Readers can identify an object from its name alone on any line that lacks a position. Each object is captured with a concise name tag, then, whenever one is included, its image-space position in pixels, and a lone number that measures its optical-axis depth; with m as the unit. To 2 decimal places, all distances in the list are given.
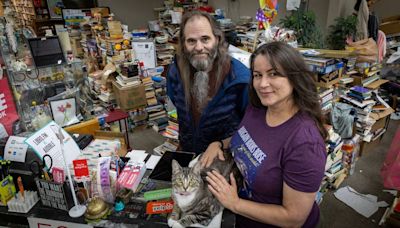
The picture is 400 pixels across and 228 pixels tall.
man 1.50
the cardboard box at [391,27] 4.21
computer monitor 2.48
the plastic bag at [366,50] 3.08
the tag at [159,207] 1.06
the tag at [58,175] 1.09
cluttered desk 1.04
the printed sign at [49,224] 1.03
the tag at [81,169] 1.04
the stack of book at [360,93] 2.83
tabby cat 0.98
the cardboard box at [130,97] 3.77
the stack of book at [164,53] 4.78
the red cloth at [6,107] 1.49
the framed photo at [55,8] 7.56
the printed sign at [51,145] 1.19
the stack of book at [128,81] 3.80
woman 0.91
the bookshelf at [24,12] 7.72
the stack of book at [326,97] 2.47
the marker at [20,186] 1.11
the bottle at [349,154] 2.71
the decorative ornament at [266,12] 2.07
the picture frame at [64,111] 2.19
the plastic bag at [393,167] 2.11
